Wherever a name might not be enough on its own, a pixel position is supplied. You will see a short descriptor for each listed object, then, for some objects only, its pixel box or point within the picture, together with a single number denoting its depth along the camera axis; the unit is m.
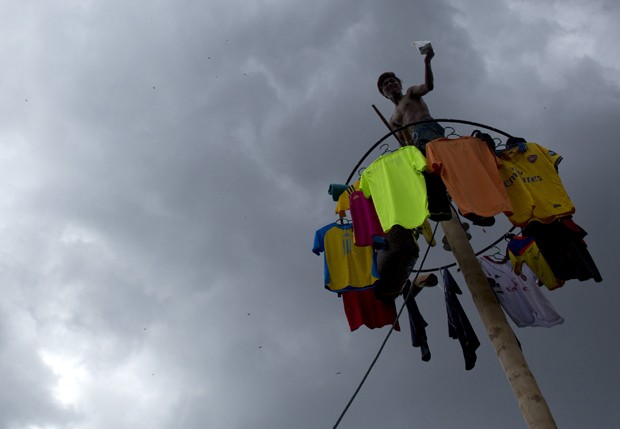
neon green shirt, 5.42
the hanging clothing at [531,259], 6.69
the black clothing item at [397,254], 5.80
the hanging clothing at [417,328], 6.59
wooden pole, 4.30
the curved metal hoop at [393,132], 5.95
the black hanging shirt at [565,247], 5.93
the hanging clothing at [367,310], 6.84
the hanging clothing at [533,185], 5.59
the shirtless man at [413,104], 6.41
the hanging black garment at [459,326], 6.29
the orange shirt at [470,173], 5.11
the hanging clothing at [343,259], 6.48
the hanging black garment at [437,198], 5.43
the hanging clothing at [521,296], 6.93
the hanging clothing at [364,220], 5.91
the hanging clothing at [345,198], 6.48
